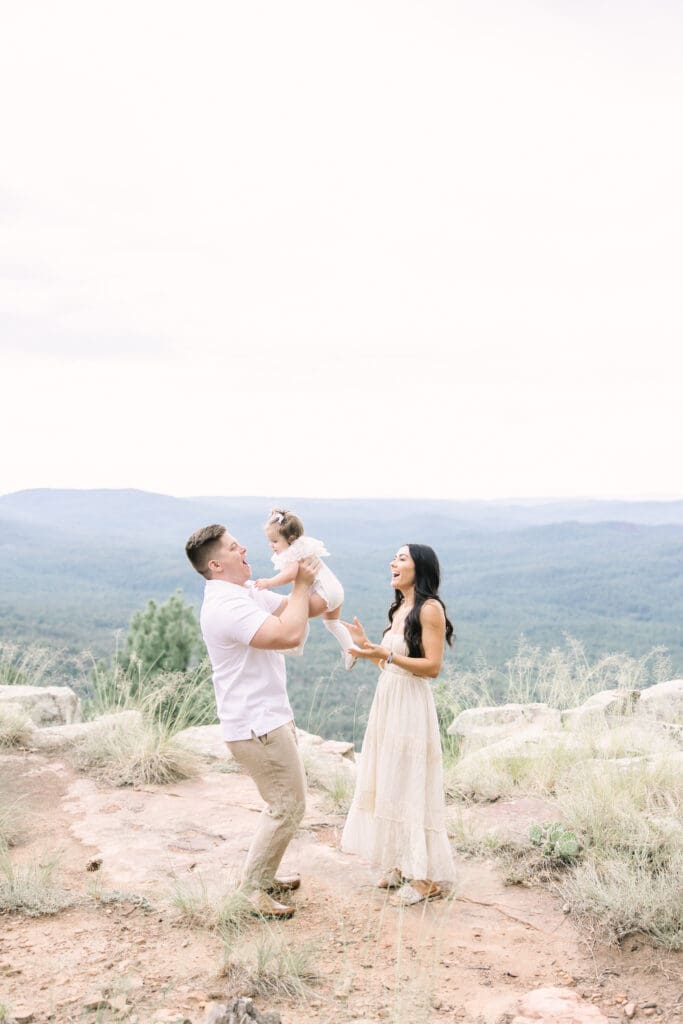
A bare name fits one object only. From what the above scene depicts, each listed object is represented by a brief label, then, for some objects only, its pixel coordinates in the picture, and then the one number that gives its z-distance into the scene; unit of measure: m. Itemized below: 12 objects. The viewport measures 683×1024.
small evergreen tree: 15.99
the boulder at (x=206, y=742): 7.24
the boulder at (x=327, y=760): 6.54
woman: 4.28
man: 3.75
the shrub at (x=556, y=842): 4.67
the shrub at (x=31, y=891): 4.08
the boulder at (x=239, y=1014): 2.71
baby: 3.73
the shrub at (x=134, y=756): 6.55
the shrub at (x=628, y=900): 3.87
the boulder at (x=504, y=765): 5.98
